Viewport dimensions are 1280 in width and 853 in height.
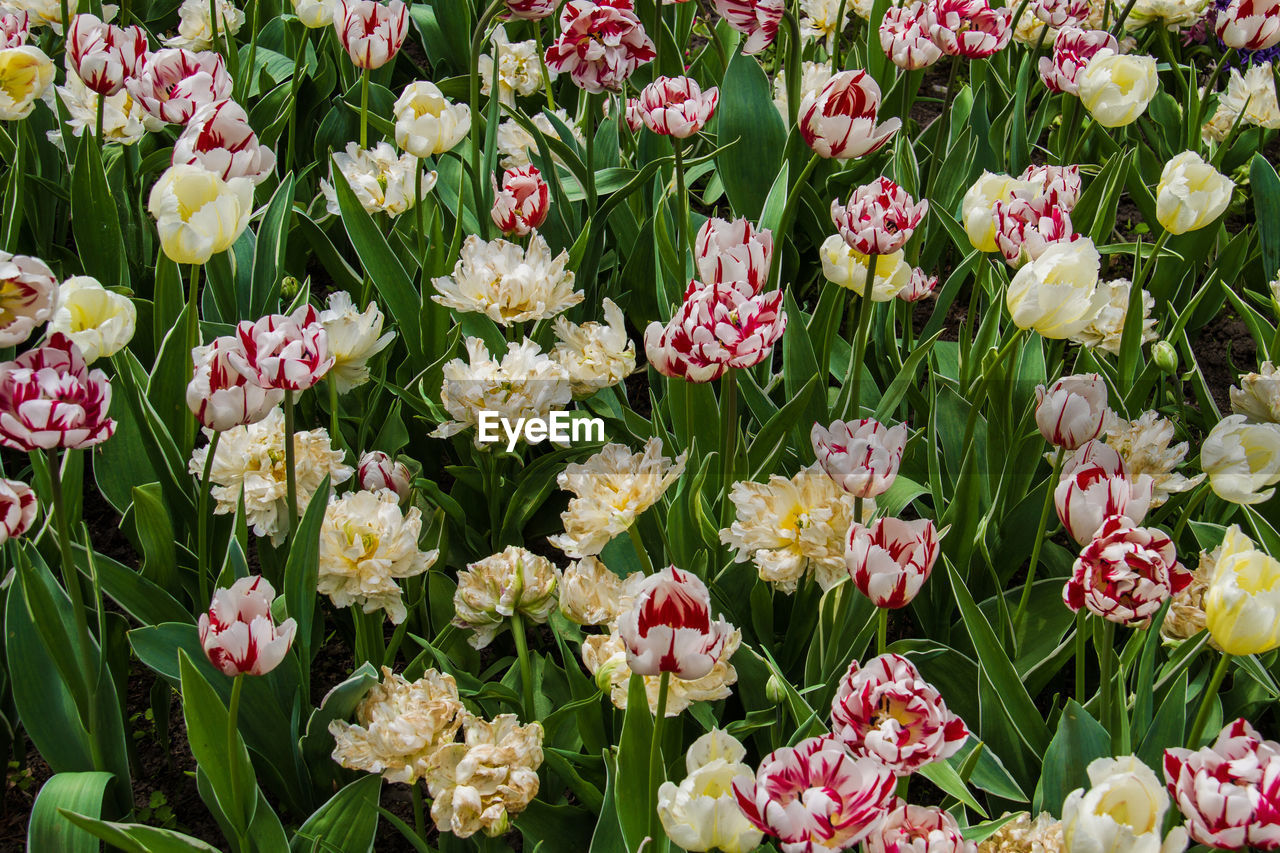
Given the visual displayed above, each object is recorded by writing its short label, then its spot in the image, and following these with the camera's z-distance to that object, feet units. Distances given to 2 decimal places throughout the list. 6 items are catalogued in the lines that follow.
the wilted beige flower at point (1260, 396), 11.66
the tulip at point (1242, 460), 11.00
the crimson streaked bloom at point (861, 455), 10.52
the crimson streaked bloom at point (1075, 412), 10.94
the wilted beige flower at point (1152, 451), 11.51
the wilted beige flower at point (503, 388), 11.46
